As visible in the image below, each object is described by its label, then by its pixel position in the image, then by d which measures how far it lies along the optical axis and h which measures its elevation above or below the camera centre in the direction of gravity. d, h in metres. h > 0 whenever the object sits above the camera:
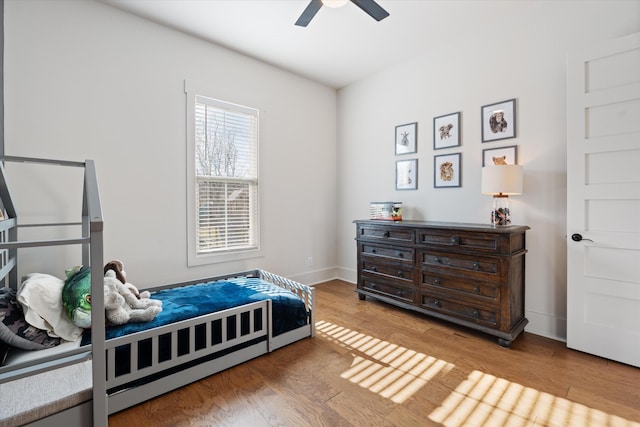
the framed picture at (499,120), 2.74 +0.87
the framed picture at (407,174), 3.51 +0.45
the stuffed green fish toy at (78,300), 1.64 -0.49
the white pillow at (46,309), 1.54 -0.51
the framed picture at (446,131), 3.13 +0.87
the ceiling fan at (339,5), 2.13 +1.52
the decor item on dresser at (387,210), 3.40 +0.02
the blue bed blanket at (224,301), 2.03 -0.69
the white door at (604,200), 2.05 +0.08
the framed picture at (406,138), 3.50 +0.89
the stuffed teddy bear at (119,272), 2.14 -0.43
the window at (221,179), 3.06 +0.37
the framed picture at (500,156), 2.74 +0.53
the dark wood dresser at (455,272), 2.40 -0.56
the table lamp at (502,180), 2.47 +0.26
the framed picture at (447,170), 3.13 +0.45
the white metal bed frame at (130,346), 1.04 -0.76
